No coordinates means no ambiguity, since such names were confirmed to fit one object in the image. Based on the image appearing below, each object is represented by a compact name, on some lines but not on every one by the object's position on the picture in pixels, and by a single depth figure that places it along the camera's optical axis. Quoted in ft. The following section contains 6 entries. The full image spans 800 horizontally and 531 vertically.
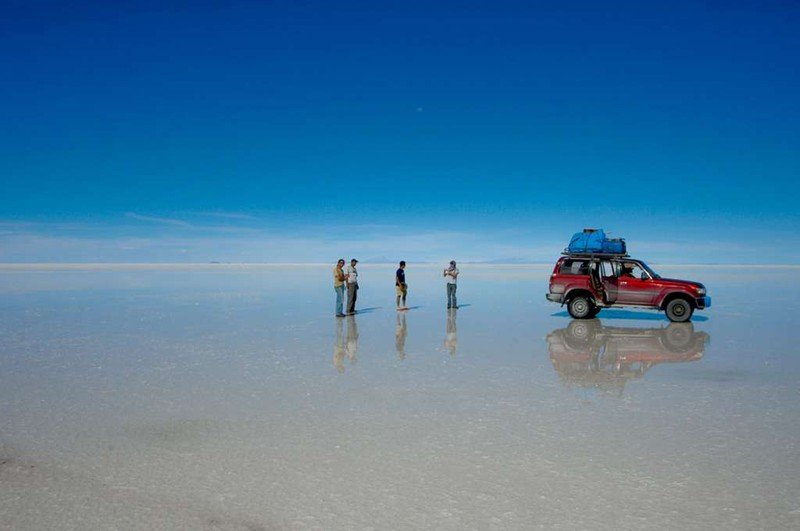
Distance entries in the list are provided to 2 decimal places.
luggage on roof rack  57.82
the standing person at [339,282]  56.13
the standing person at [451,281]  64.85
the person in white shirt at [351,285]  58.92
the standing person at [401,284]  64.54
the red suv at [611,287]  55.62
